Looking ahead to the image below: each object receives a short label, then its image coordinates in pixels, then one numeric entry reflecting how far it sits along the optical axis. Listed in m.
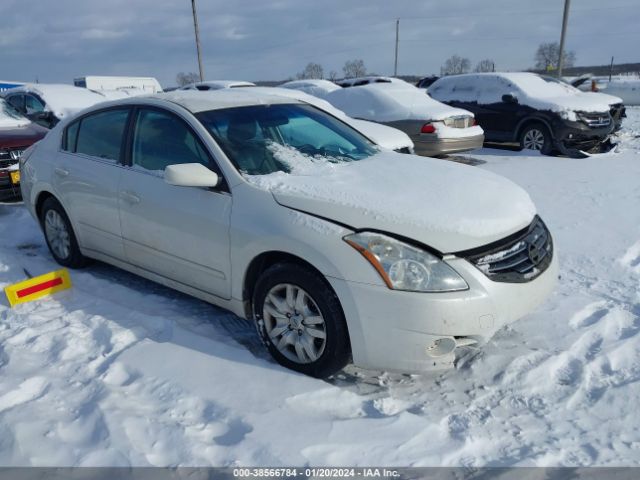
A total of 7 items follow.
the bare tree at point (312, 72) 66.88
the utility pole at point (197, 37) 29.64
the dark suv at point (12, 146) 6.89
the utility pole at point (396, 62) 51.67
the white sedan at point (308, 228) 2.79
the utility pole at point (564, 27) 24.27
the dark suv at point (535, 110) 9.88
